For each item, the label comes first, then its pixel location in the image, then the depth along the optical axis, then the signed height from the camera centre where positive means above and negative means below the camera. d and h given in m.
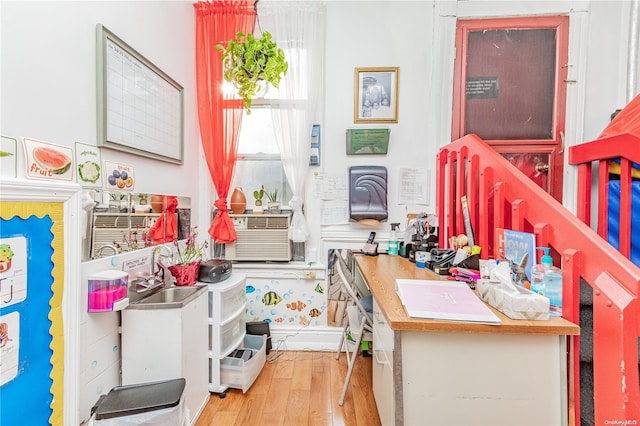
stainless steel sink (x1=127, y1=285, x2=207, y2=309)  1.42 -0.53
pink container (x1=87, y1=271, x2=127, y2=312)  1.28 -0.41
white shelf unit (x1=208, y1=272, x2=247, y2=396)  1.74 -0.77
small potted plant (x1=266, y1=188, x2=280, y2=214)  2.38 +0.03
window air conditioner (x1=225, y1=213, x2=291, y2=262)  2.32 -0.28
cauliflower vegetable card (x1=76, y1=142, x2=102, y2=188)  1.27 +0.18
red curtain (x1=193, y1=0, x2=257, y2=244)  2.27 +0.90
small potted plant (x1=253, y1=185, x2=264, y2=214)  2.38 +0.04
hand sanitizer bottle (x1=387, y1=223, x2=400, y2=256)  2.13 -0.27
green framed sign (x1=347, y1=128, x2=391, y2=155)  2.21 +0.53
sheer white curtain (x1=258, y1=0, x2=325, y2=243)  2.27 +1.04
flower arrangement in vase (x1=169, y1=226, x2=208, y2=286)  1.77 -0.38
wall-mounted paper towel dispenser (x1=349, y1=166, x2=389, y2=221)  2.22 +0.12
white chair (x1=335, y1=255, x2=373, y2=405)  1.62 -0.72
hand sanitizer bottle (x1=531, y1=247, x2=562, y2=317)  1.02 -0.28
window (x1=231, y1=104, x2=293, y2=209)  2.46 +0.41
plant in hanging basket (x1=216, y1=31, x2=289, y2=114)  1.90 +0.99
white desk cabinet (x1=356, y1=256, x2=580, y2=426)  0.94 -0.57
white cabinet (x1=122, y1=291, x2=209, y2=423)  1.39 -0.71
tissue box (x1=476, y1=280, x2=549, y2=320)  0.96 -0.33
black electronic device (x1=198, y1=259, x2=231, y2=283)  1.85 -0.45
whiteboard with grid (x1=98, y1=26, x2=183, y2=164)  1.39 +0.59
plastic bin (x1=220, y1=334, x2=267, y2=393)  1.79 -1.08
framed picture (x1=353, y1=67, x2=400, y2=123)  2.28 +0.93
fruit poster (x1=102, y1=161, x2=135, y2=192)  1.42 +0.15
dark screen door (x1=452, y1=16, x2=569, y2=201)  2.17 +0.95
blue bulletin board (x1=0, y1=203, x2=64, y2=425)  0.94 -0.40
